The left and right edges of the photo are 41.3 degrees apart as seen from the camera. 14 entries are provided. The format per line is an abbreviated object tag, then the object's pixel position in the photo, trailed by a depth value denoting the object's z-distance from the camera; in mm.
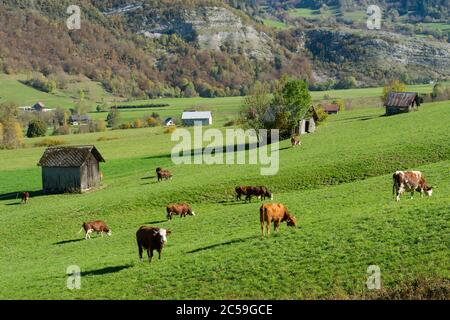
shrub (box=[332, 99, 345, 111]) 146625
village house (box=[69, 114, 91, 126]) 172750
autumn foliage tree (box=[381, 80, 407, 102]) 132875
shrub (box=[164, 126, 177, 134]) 134250
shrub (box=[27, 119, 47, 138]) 141625
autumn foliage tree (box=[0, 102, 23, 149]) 117750
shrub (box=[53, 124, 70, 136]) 146500
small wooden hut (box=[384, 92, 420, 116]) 93375
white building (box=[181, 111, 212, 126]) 159400
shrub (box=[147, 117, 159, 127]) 163000
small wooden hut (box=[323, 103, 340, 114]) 136125
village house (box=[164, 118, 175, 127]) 162875
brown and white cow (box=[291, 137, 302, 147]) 72125
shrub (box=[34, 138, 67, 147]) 118950
